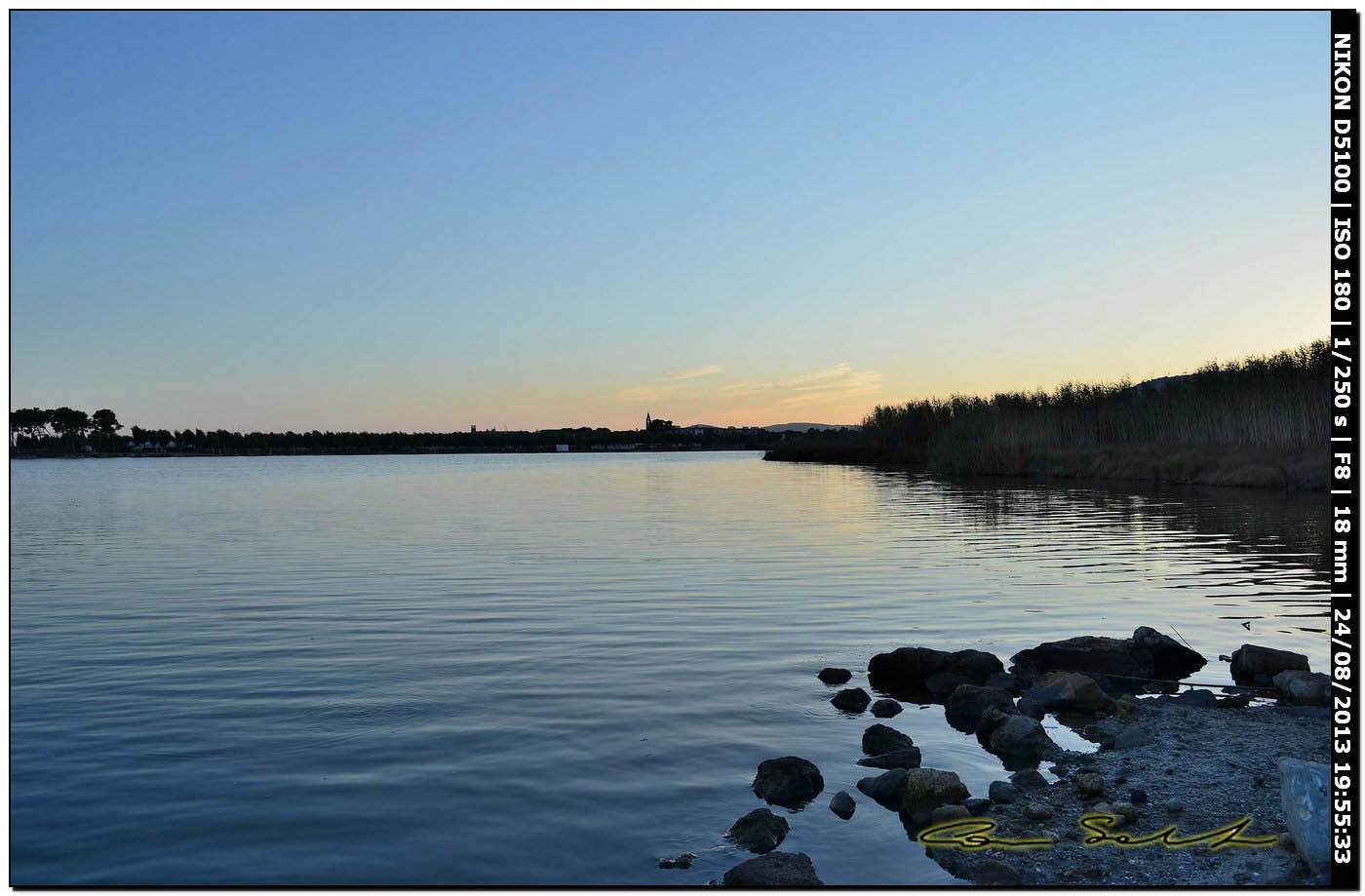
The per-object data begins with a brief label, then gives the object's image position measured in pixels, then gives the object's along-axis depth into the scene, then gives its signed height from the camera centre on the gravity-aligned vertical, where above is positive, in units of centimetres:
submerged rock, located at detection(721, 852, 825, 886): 590 -263
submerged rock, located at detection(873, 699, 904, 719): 976 -267
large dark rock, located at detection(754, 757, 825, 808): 745 -262
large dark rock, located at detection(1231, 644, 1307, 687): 1067 -245
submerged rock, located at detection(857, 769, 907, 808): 739 -264
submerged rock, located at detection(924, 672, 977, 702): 1054 -262
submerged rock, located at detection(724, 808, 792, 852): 659 -266
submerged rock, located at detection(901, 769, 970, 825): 716 -258
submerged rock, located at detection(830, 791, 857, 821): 713 -267
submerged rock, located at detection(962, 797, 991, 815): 699 -262
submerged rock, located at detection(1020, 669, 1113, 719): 975 -257
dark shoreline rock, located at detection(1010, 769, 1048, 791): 749 -261
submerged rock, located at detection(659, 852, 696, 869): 640 -275
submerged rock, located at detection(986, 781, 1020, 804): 716 -259
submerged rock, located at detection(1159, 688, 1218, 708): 989 -263
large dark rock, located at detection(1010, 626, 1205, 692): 1112 -253
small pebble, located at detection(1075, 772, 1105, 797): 716 -254
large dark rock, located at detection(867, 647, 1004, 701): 1093 -253
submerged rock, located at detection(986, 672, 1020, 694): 1055 -262
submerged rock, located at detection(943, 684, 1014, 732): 959 -259
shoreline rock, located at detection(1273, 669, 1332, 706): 961 -247
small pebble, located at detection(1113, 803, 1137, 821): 664 -254
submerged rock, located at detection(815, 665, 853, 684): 1097 -261
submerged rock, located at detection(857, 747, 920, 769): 809 -264
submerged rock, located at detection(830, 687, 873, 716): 992 -262
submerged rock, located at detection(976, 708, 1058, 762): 843 -260
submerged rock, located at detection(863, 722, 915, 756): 851 -261
